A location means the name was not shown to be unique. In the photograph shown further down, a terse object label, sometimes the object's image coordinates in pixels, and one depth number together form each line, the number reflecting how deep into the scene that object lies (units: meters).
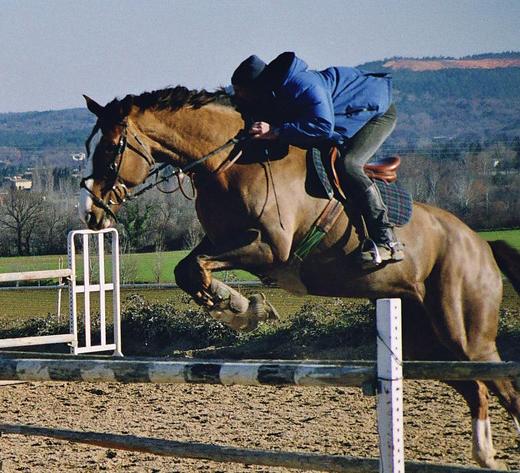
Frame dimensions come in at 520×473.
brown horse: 10.48
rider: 10.36
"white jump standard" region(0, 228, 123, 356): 20.00
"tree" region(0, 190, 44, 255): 65.69
